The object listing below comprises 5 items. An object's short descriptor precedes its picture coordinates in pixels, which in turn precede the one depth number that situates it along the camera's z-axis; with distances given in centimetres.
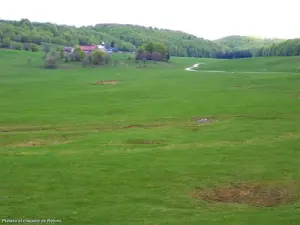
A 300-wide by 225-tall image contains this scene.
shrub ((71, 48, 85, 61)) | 19525
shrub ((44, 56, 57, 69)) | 17900
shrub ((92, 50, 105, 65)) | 19038
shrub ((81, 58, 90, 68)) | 18930
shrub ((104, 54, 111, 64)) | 19482
